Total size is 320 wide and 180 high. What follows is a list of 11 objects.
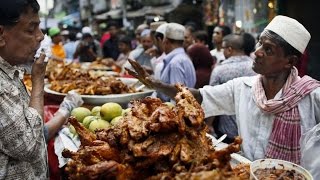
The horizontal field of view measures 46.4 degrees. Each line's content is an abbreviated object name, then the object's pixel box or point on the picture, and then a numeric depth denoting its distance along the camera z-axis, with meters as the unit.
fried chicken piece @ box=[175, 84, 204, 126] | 1.71
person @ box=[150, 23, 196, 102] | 4.85
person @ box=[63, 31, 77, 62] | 11.79
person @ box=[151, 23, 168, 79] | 5.50
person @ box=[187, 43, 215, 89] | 5.81
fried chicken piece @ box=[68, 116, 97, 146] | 1.92
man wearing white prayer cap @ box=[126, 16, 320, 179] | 2.48
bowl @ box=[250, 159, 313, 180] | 1.69
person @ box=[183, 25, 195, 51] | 7.33
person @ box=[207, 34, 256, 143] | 4.62
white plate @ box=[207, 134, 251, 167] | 2.17
